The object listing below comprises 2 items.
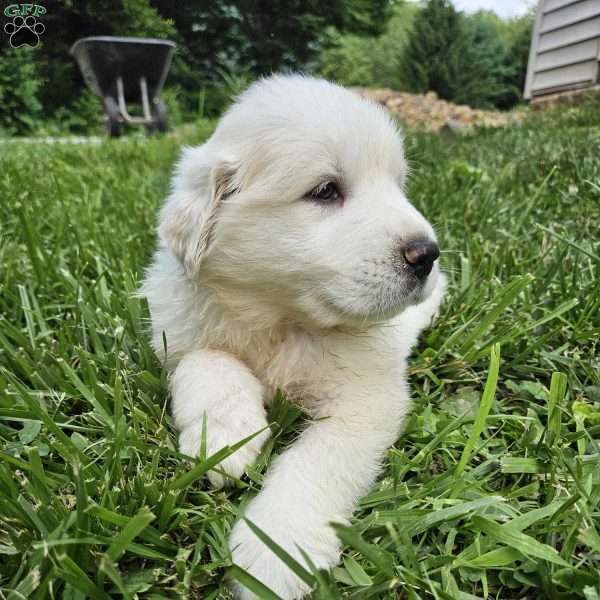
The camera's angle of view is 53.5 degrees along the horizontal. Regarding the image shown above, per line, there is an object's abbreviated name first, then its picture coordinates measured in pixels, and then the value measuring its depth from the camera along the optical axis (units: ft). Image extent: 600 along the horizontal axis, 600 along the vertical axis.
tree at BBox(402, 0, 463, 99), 59.16
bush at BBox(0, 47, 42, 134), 21.80
